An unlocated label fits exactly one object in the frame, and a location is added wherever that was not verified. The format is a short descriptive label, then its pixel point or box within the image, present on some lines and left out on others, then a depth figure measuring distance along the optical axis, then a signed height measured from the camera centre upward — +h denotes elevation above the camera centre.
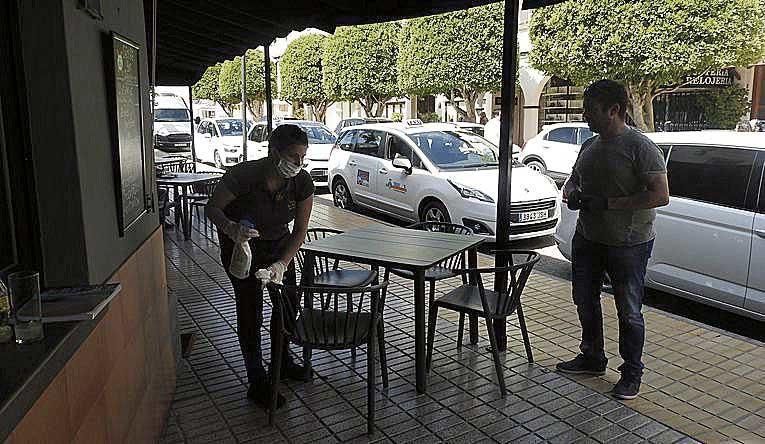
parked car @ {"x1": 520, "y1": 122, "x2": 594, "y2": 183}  13.73 -0.54
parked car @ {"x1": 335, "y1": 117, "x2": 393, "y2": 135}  21.14 +0.22
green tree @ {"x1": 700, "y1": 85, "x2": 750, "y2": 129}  19.00 +0.50
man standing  3.59 -0.46
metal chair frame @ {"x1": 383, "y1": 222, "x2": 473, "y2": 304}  4.48 -1.03
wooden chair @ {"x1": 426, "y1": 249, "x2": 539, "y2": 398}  3.79 -1.12
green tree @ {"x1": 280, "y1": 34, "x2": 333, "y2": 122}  27.70 +2.61
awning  5.26 +1.04
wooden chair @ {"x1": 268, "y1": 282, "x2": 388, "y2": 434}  3.34 -1.11
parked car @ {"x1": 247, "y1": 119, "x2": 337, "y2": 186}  13.43 -0.40
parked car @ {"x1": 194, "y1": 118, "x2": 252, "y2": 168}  17.98 -0.37
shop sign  19.48 +1.33
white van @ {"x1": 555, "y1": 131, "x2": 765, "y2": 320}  4.74 -0.80
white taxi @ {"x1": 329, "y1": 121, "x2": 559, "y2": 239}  7.86 -0.74
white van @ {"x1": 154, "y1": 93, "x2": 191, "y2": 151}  22.52 +0.22
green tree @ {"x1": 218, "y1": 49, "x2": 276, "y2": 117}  32.53 +2.60
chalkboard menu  2.60 -0.02
